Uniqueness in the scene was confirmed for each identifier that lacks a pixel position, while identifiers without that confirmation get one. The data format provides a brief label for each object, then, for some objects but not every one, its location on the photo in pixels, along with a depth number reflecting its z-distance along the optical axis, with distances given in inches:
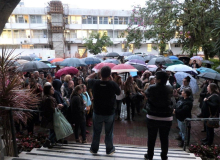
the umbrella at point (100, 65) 264.1
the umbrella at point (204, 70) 291.0
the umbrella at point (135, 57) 474.8
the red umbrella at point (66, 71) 299.8
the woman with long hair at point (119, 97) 262.8
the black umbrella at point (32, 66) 300.5
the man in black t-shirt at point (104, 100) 139.9
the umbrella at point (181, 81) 242.2
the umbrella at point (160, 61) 388.6
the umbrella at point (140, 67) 347.3
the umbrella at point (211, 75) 232.7
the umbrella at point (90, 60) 445.1
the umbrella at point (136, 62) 380.2
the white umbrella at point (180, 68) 274.8
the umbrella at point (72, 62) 361.7
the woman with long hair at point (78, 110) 187.3
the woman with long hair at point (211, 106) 190.7
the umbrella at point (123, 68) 267.9
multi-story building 1368.1
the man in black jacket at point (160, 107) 129.0
